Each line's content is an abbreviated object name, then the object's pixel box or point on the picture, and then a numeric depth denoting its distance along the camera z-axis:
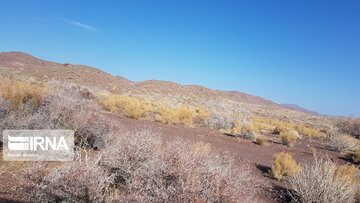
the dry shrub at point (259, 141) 16.09
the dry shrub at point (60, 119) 8.47
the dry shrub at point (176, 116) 18.71
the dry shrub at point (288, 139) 17.64
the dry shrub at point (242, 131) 17.22
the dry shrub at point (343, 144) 18.41
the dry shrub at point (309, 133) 25.45
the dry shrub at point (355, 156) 14.79
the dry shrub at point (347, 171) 8.91
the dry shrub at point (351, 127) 31.98
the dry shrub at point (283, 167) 9.70
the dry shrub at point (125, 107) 18.67
